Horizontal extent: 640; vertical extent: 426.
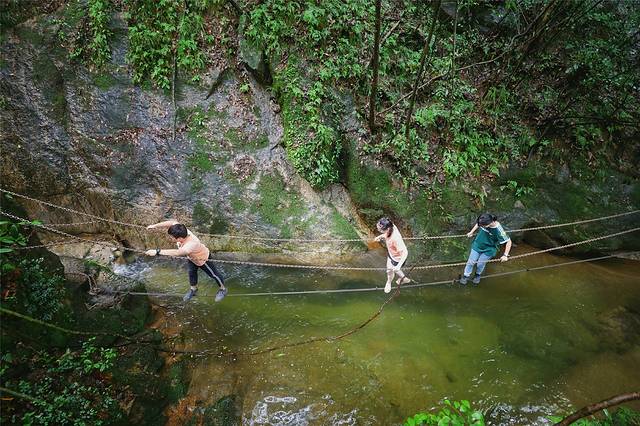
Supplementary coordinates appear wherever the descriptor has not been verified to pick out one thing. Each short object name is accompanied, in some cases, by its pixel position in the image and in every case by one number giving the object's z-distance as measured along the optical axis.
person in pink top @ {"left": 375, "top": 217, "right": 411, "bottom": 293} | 5.87
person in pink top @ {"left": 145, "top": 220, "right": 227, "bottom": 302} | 5.44
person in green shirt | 6.14
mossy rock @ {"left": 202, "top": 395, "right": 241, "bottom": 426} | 4.87
